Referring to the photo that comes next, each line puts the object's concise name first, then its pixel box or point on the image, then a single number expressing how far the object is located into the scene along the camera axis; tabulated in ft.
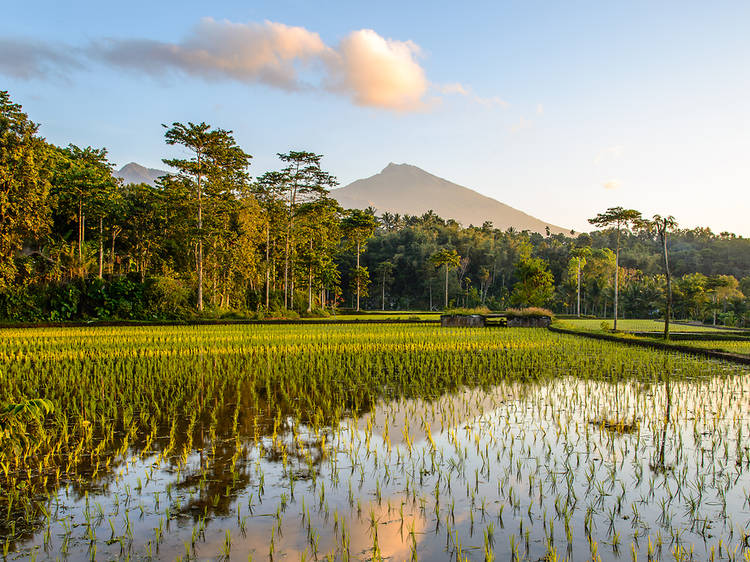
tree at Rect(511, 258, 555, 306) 134.00
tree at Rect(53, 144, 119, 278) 94.43
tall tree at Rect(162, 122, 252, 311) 92.07
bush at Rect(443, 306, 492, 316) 105.44
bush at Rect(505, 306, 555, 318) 93.35
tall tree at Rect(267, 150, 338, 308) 121.60
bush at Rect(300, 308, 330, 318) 115.38
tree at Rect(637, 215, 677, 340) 57.05
